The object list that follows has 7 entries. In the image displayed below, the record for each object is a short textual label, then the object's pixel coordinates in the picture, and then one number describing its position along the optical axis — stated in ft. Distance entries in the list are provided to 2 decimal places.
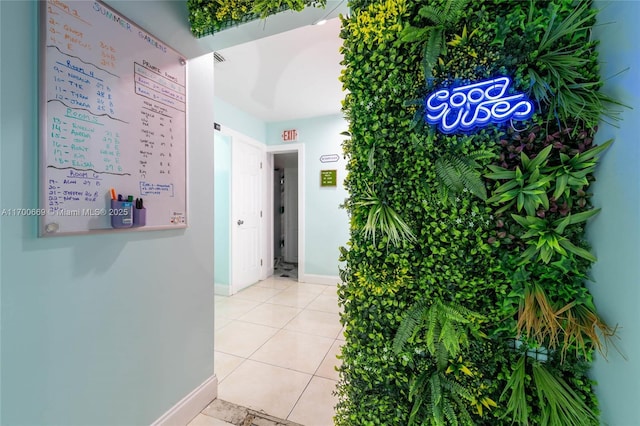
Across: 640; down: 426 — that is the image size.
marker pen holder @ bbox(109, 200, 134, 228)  3.72
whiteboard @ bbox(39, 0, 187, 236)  3.13
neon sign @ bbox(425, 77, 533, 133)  3.17
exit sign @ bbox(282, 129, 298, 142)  13.74
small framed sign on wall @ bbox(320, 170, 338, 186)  13.17
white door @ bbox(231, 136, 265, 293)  11.96
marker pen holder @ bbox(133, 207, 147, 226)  4.00
